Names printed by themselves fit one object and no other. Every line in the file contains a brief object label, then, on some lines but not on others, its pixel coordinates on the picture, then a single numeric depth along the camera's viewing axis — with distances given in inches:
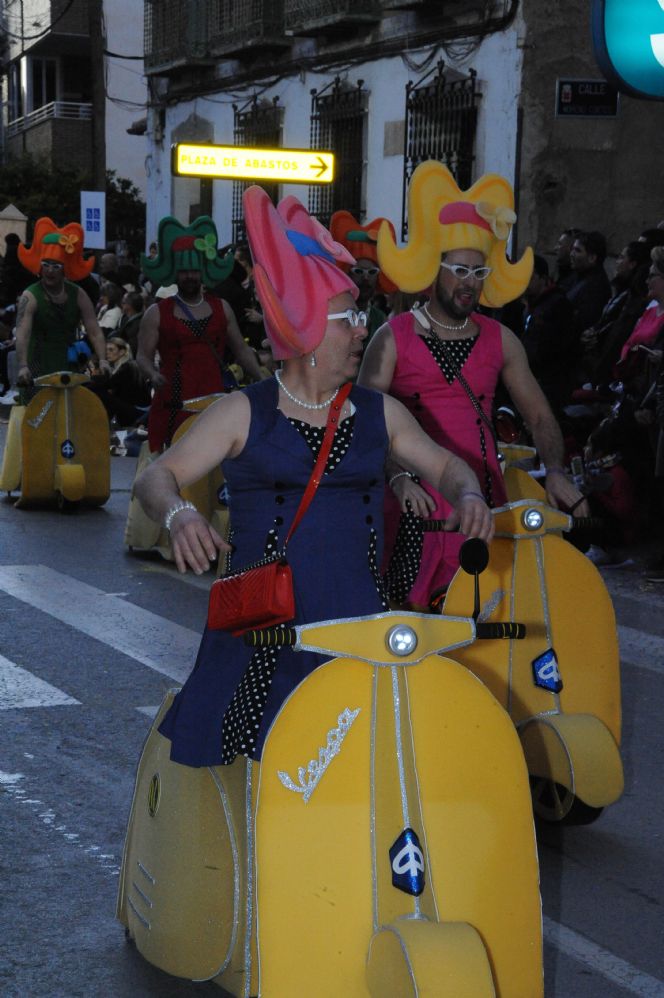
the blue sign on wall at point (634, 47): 382.6
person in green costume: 501.7
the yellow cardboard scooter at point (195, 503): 402.9
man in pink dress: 232.7
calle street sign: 563.2
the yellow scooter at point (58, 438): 501.4
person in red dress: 410.9
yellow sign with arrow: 844.0
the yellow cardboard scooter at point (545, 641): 204.7
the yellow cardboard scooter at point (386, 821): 130.6
